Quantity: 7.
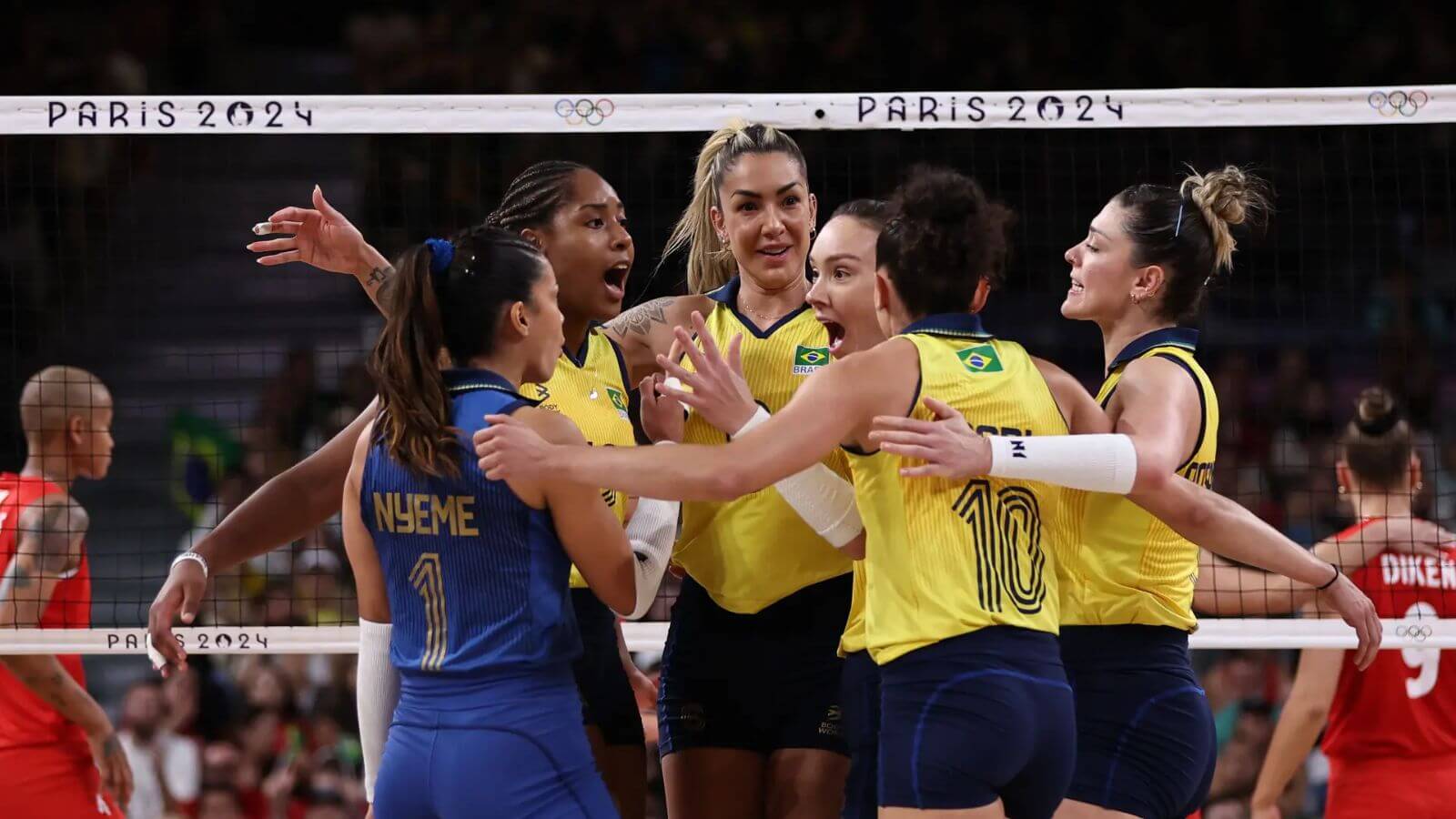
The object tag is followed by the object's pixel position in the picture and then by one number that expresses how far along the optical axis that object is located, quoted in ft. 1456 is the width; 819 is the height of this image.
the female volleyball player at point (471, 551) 21.68
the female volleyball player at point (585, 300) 28.17
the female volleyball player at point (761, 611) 28.76
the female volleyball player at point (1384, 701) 37.93
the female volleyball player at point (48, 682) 38.65
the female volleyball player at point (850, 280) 27.37
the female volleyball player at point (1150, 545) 26.22
